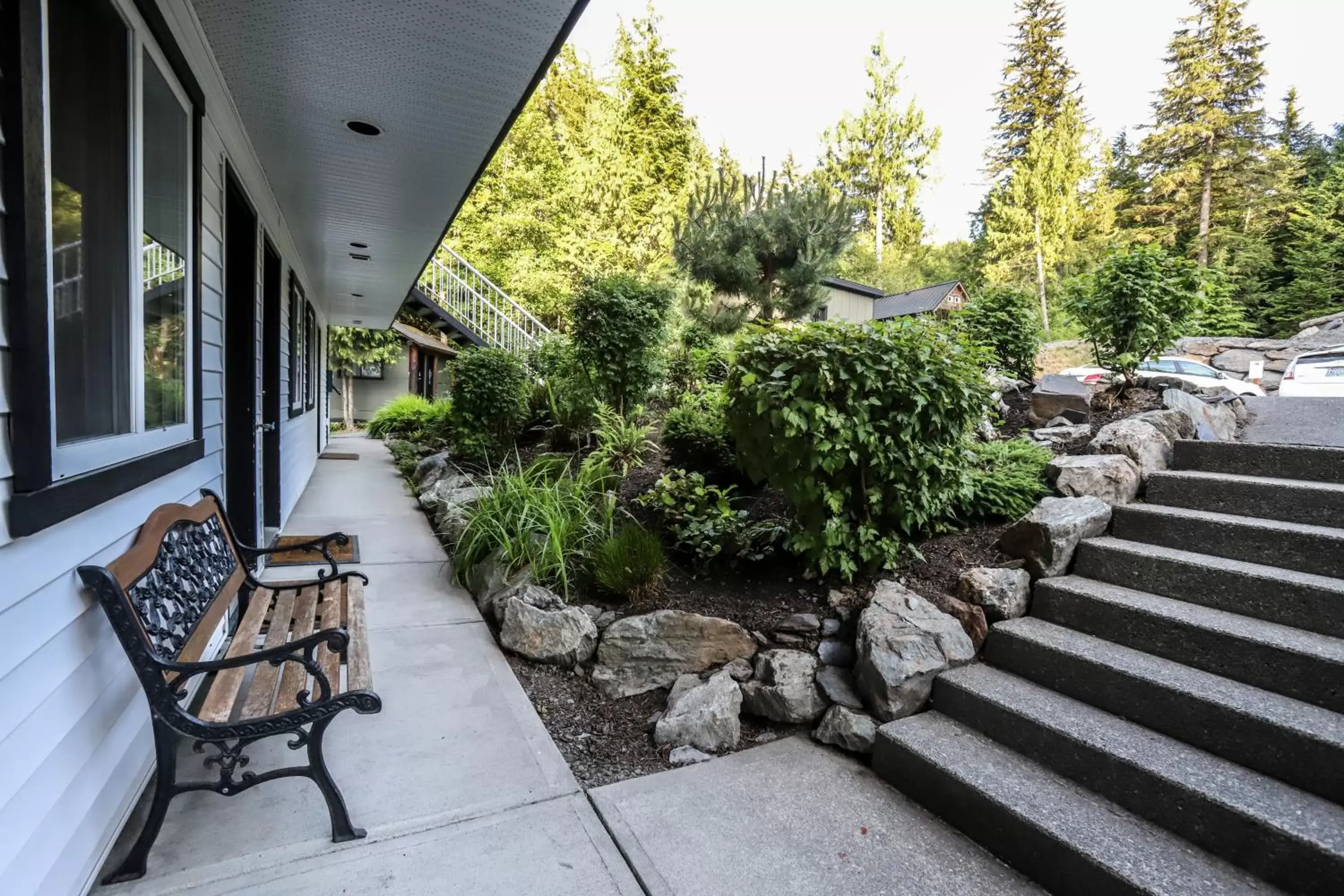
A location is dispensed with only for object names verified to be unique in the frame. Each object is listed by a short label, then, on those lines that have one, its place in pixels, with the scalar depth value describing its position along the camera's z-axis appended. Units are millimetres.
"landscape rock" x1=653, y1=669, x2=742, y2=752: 2537
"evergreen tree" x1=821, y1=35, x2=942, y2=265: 21875
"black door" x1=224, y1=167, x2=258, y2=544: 3766
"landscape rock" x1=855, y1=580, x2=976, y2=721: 2477
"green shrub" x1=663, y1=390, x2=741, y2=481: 4691
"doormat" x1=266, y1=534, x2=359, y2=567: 4156
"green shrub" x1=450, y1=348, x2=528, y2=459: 6777
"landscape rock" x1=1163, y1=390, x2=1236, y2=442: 3732
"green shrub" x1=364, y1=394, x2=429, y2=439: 11969
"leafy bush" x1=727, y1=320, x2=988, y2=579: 2973
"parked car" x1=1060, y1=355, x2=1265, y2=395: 10148
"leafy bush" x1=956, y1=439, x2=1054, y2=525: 3316
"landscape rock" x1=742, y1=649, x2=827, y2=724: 2641
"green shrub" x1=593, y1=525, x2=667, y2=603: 3375
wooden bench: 1647
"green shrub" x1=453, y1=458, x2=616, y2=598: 3646
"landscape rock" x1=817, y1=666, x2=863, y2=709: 2609
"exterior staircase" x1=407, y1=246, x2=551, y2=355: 11656
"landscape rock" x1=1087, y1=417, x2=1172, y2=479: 3370
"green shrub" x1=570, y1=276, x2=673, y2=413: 5812
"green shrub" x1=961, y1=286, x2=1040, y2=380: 5812
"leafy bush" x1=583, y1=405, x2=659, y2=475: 5129
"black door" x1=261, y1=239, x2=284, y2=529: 4629
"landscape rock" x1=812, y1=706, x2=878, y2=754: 2445
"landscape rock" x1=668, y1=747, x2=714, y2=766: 2434
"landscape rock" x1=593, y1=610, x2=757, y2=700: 2953
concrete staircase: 1689
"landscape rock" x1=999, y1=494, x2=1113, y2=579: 2846
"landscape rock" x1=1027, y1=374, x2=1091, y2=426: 4781
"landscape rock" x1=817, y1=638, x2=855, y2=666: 2781
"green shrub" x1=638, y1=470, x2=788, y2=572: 3557
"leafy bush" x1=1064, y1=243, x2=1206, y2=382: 4555
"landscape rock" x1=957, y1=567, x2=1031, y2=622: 2727
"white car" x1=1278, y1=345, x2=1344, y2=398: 7117
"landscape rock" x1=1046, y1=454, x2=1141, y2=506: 3186
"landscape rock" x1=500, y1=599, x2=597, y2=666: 3139
